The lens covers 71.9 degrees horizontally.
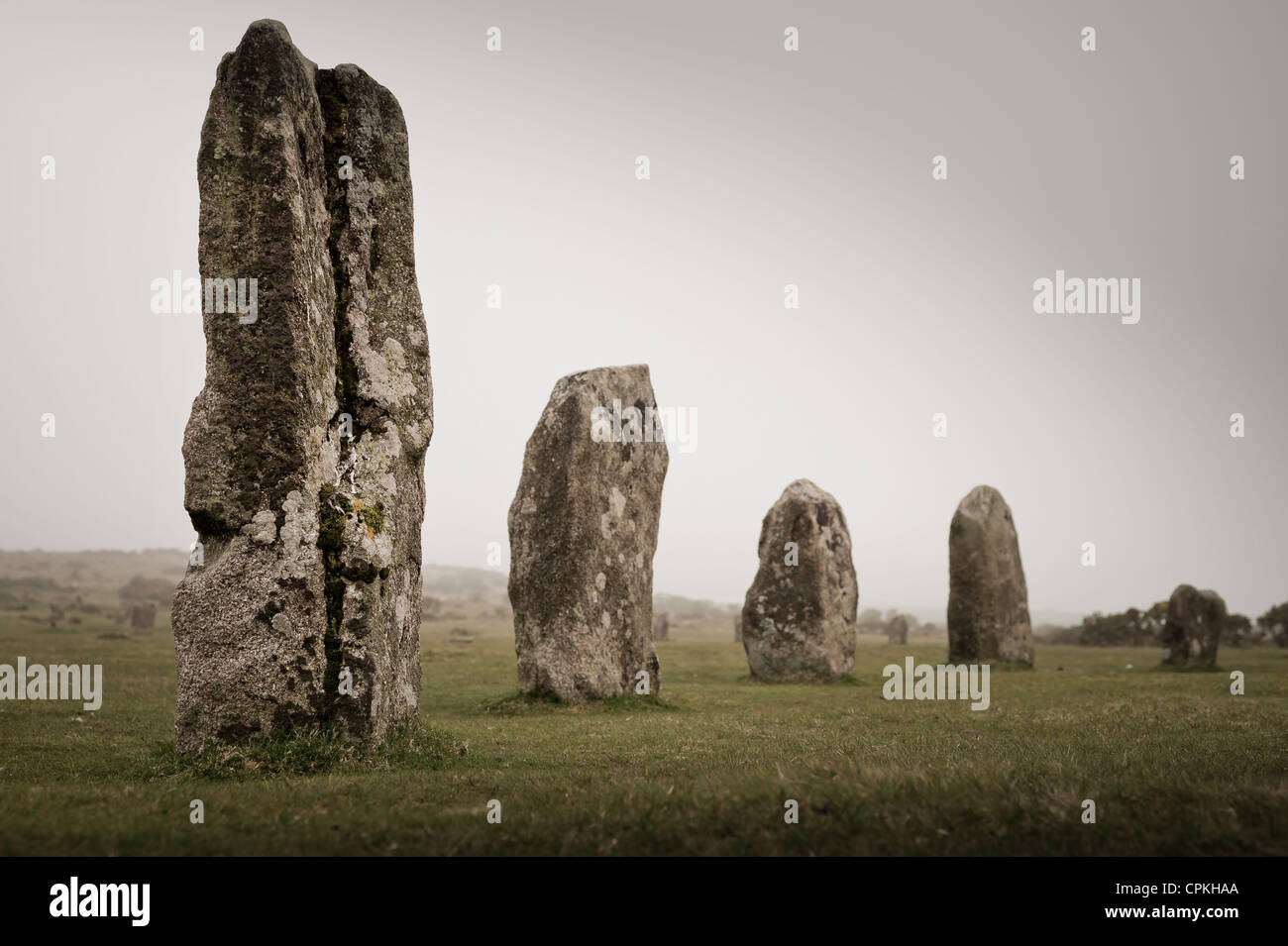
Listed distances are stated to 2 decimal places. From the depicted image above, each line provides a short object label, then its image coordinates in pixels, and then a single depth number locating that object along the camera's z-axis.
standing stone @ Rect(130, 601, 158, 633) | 41.53
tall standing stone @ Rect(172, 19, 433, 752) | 9.01
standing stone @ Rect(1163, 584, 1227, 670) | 29.56
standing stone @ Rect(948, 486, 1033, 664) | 28.08
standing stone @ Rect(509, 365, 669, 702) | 16.47
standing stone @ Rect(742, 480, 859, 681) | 23.67
